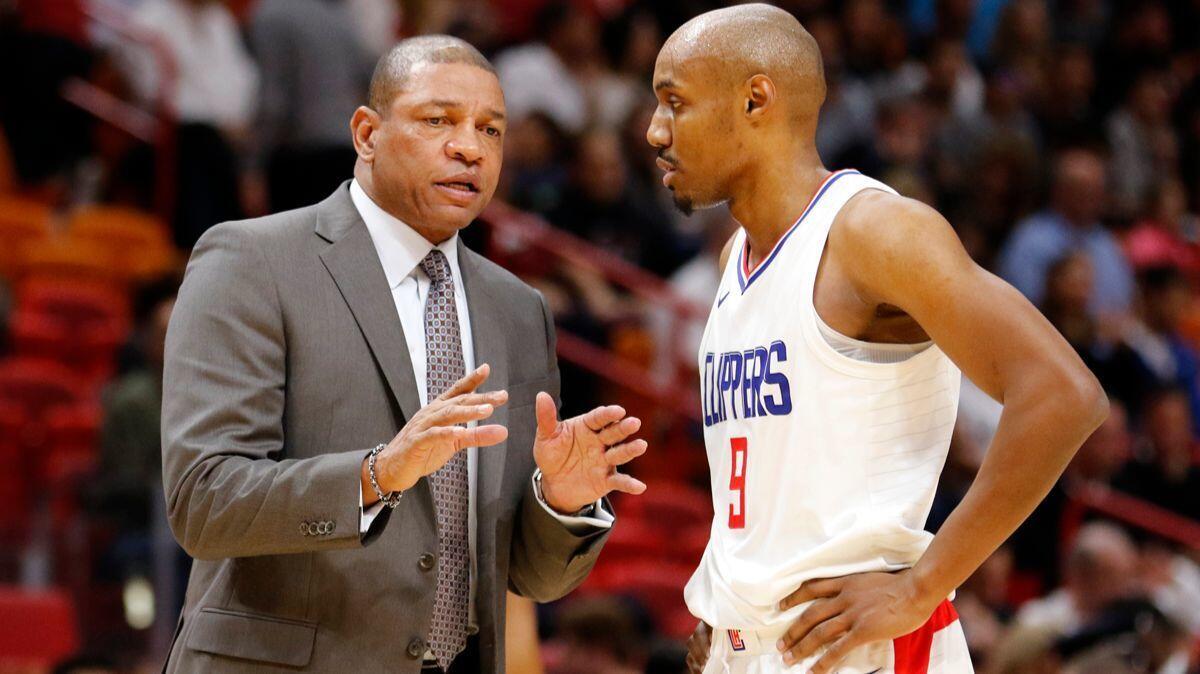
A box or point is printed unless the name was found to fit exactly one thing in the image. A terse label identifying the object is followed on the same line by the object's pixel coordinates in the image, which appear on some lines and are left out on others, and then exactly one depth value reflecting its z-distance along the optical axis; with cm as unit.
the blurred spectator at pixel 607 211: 1980
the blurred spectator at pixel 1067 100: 2403
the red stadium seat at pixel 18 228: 1859
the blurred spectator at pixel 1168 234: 2336
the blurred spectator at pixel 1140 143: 2439
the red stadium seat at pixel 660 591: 1527
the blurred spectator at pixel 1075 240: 2119
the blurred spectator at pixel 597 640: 1227
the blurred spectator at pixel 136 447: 1296
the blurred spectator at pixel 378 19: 2100
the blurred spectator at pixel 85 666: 1076
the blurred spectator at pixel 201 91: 1867
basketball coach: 682
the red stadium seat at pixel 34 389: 1627
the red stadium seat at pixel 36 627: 1284
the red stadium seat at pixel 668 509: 1645
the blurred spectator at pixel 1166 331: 2078
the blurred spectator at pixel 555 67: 2148
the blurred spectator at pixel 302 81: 1625
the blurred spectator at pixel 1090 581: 1534
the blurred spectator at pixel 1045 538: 1697
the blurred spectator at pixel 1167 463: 1830
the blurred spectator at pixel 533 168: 1973
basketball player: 626
